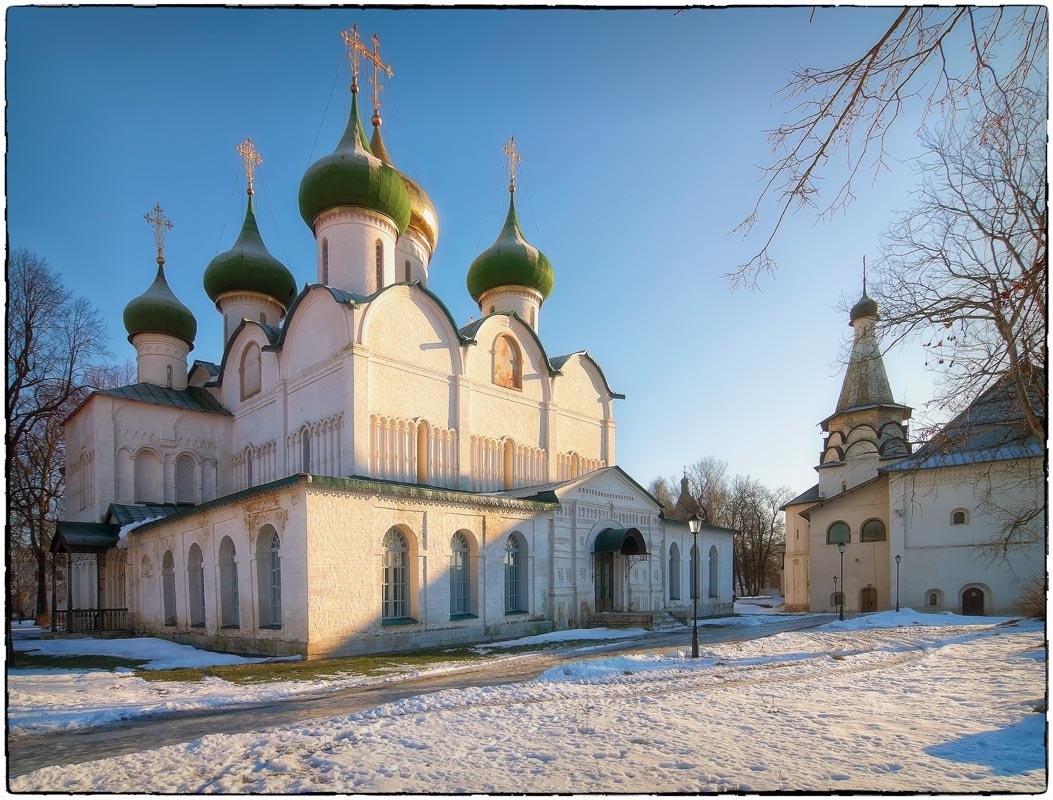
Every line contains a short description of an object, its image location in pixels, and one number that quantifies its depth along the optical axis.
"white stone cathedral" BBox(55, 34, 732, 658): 14.15
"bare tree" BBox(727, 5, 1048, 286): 4.28
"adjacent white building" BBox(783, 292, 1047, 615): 24.14
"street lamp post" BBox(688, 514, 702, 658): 11.64
